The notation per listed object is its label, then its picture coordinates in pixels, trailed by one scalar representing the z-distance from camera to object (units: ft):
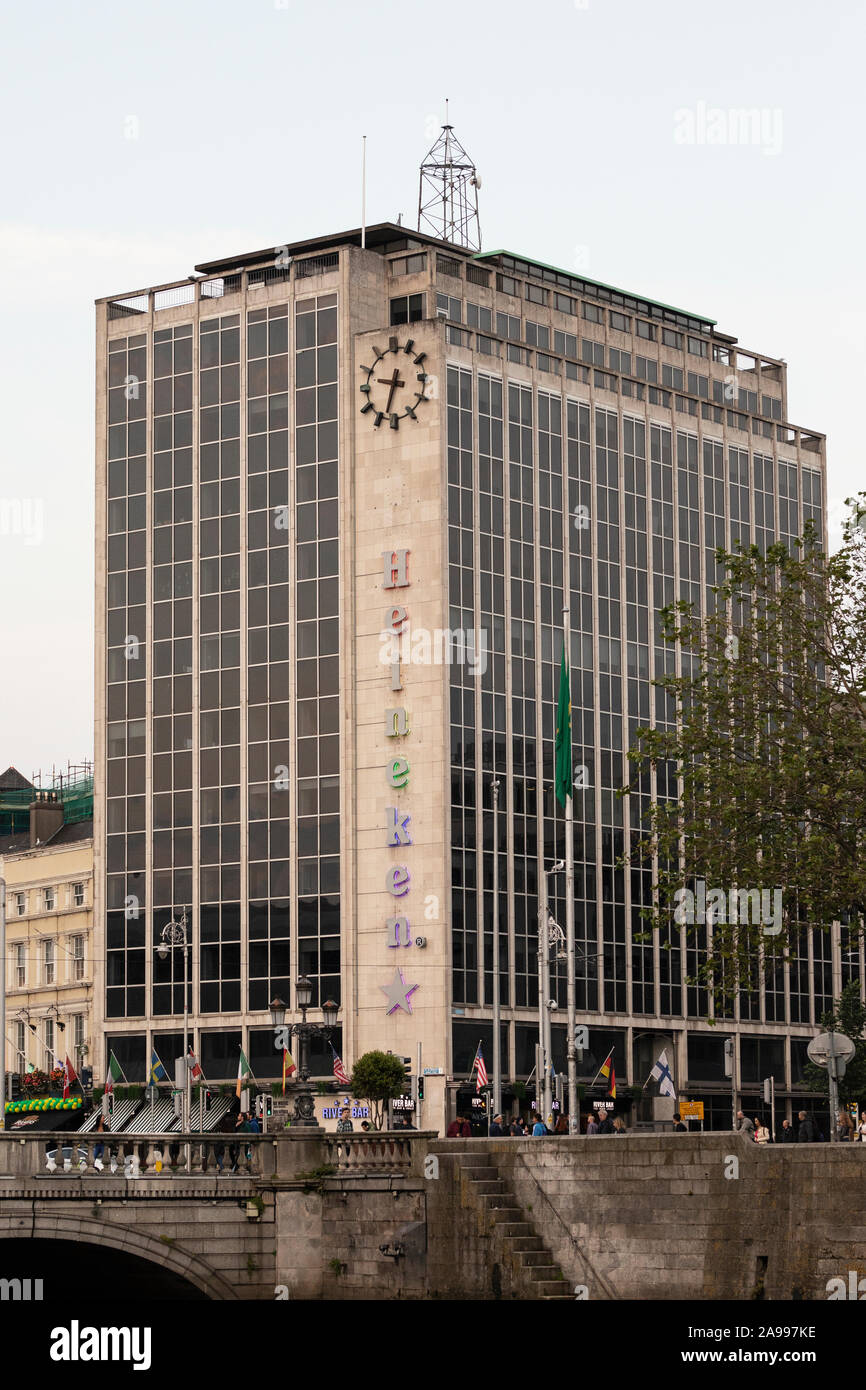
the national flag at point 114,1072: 367.02
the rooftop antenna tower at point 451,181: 394.11
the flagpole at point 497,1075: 310.20
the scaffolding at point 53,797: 454.81
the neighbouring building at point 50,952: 390.83
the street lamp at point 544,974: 267.18
